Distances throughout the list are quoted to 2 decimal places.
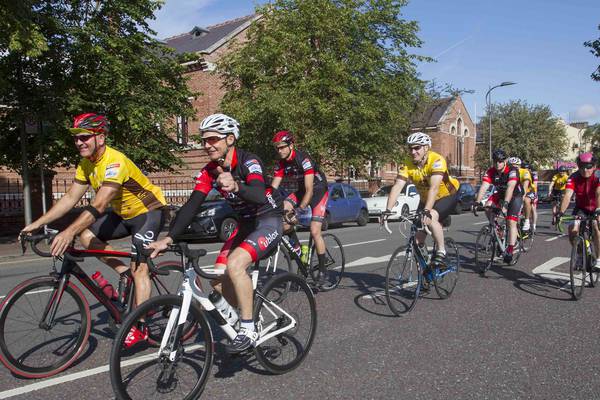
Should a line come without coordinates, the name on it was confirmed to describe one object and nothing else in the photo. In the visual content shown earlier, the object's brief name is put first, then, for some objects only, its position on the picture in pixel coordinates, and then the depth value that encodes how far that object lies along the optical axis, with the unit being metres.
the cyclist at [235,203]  3.66
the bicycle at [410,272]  5.82
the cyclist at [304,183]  6.55
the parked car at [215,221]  13.59
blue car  18.20
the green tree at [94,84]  14.28
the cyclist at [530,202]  10.44
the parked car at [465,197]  27.78
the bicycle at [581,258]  6.55
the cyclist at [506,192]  8.59
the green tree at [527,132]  52.28
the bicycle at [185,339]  3.19
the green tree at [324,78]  22.05
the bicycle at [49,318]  3.91
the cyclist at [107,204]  4.18
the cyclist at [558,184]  16.53
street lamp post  35.62
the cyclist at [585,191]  6.98
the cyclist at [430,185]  6.18
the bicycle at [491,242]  8.34
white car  22.16
